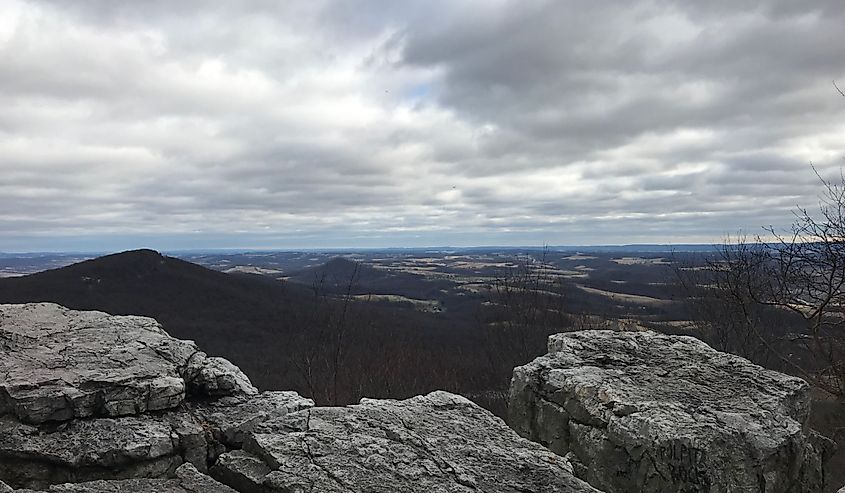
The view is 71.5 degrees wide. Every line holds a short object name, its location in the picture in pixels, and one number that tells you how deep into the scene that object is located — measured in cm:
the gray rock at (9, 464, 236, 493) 479
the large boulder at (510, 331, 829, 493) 692
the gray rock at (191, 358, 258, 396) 777
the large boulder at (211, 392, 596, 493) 511
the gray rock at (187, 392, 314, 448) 671
